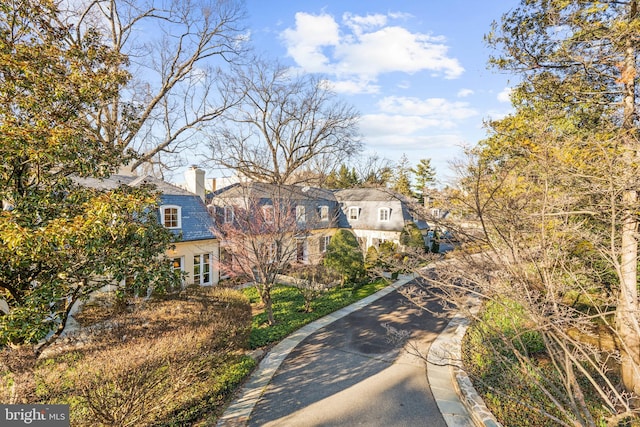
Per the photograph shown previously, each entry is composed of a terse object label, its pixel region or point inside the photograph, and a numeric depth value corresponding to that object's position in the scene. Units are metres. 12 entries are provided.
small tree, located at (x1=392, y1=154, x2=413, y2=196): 48.37
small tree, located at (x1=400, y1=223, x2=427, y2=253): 23.33
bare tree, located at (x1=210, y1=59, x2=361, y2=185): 24.80
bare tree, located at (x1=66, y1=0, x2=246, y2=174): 16.03
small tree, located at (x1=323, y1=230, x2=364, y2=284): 17.98
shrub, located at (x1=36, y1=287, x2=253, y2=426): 5.42
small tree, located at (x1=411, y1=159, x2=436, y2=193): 49.83
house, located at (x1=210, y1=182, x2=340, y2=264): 14.73
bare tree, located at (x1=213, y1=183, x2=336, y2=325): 12.42
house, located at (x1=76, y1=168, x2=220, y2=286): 15.73
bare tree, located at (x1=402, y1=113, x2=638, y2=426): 5.03
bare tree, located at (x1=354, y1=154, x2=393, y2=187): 50.06
